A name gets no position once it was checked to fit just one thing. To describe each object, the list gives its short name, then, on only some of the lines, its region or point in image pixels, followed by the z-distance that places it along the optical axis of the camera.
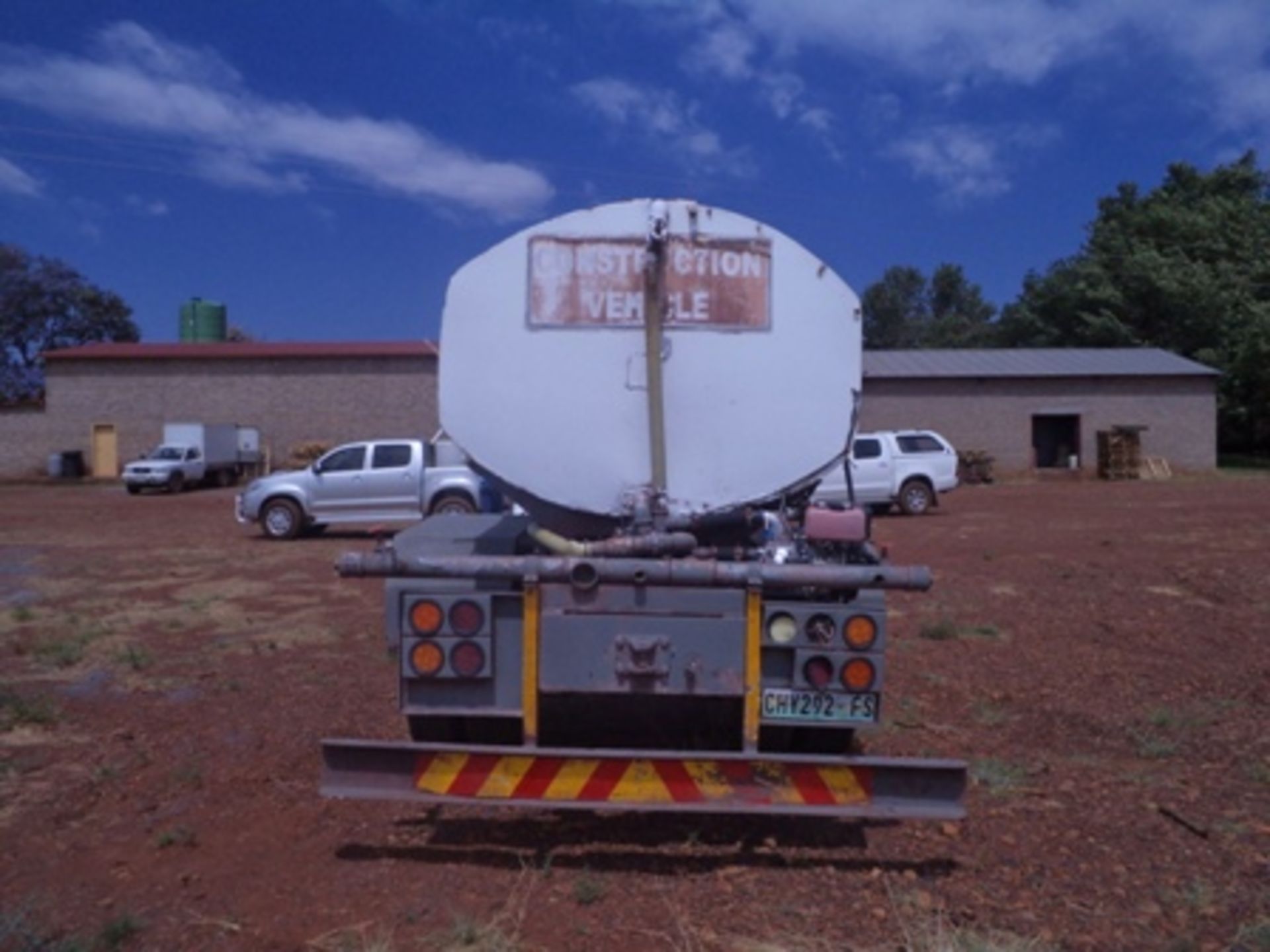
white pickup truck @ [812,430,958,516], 24.14
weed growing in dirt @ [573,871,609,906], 4.45
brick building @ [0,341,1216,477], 40.75
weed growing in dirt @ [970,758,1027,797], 5.83
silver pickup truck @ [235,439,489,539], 19.72
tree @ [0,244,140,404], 71.81
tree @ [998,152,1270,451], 46.47
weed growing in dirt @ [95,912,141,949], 4.06
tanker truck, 4.55
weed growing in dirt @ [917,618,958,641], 10.01
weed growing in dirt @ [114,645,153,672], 8.95
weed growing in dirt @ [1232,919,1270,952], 4.07
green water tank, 57.41
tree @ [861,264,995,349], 91.94
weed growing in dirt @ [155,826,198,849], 5.08
